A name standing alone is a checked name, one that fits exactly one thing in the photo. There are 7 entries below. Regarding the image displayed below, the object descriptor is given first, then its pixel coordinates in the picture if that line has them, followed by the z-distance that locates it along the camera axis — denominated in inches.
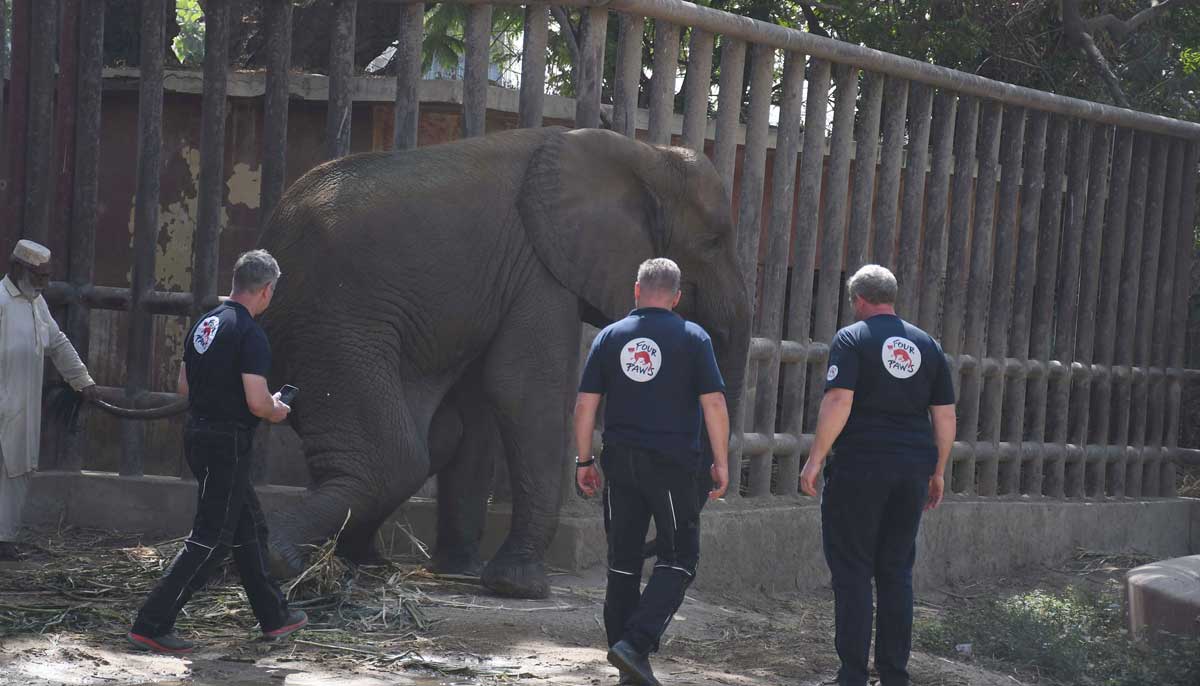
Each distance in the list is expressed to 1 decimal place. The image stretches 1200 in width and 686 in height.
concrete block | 591.2
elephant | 558.6
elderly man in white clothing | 618.5
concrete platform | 658.8
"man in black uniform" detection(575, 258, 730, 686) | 471.5
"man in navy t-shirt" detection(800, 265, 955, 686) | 481.1
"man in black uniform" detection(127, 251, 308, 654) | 459.5
